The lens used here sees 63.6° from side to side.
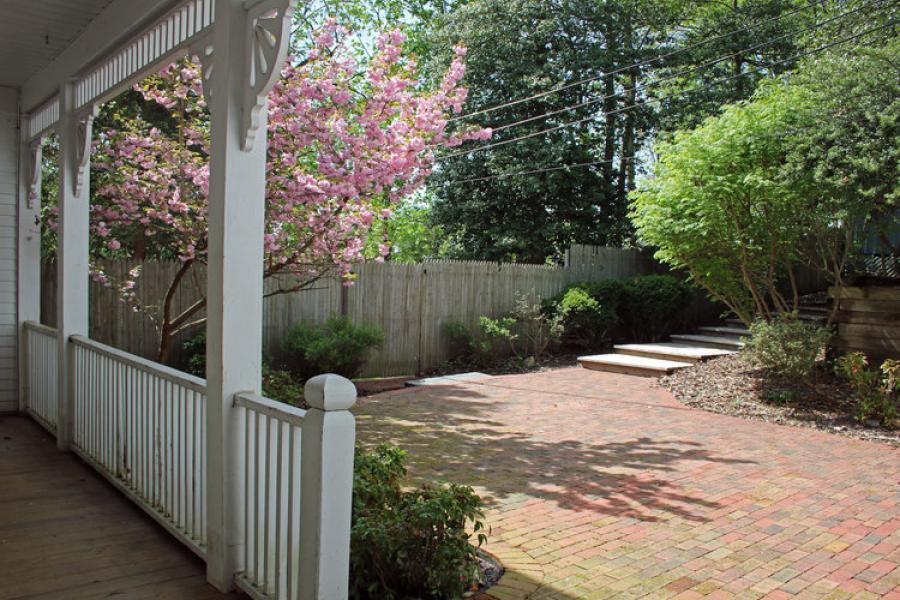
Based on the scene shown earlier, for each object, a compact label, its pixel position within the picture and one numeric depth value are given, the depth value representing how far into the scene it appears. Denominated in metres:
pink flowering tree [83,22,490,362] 6.36
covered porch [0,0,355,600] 2.77
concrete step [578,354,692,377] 11.01
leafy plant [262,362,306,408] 6.98
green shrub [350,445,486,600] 3.03
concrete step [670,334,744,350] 12.47
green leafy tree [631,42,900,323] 7.83
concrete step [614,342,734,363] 11.41
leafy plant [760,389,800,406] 8.53
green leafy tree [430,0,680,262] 18.20
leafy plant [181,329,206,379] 8.33
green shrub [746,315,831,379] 8.62
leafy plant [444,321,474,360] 11.80
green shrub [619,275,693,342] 13.55
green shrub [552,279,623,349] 12.70
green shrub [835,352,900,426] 7.54
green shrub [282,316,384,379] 9.30
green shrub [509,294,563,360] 12.48
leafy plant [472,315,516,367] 11.86
